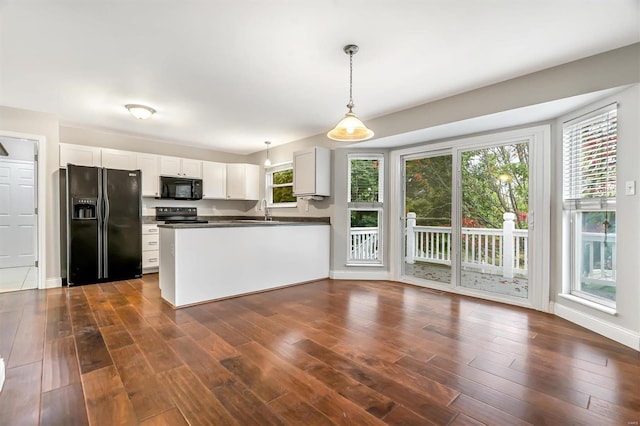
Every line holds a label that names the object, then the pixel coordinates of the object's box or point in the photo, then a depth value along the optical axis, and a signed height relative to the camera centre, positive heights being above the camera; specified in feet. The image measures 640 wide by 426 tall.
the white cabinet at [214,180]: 19.47 +1.99
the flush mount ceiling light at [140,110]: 12.02 +4.04
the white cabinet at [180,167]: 17.65 +2.63
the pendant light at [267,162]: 18.24 +2.92
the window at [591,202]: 8.79 +0.25
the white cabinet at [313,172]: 15.43 +2.00
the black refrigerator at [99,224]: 13.99 -0.72
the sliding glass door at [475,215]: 11.47 -0.21
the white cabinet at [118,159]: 15.62 +2.72
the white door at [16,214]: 18.81 -0.27
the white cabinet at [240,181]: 20.48 +1.96
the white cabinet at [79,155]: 14.49 +2.72
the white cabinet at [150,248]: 16.40 -2.15
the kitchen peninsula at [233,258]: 10.94 -2.04
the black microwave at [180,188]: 17.53 +1.31
